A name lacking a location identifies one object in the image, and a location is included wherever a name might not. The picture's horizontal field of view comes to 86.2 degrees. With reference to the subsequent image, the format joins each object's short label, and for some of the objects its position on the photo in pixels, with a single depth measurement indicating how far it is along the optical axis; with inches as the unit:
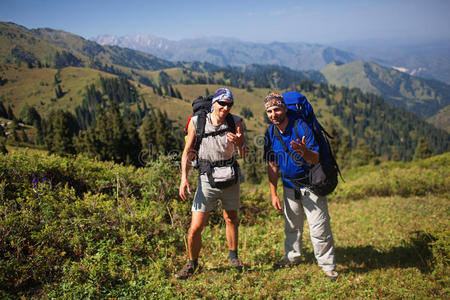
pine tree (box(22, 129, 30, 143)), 3591.0
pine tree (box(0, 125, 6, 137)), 3494.1
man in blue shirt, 156.3
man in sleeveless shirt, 156.2
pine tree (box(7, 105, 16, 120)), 4628.7
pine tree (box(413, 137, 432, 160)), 2016.7
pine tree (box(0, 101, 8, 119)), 4630.9
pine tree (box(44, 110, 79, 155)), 1707.7
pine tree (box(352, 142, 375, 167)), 2006.6
